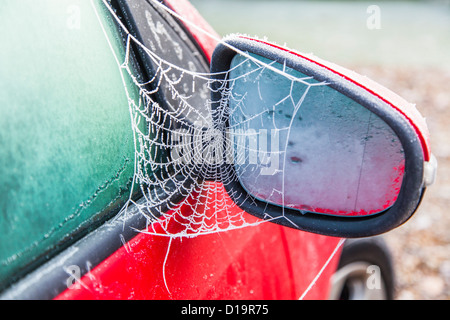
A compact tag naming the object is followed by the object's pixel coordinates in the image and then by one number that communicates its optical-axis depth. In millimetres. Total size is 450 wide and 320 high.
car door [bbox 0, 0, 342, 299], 831
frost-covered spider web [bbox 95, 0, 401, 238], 914
